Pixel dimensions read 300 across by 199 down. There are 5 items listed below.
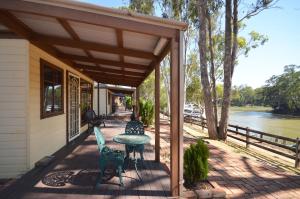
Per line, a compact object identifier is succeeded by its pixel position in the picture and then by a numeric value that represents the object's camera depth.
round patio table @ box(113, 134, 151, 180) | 2.83
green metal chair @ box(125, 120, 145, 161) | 3.54
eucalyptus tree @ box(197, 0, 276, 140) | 6.30
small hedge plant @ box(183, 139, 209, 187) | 2.42
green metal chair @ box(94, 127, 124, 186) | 2.43
